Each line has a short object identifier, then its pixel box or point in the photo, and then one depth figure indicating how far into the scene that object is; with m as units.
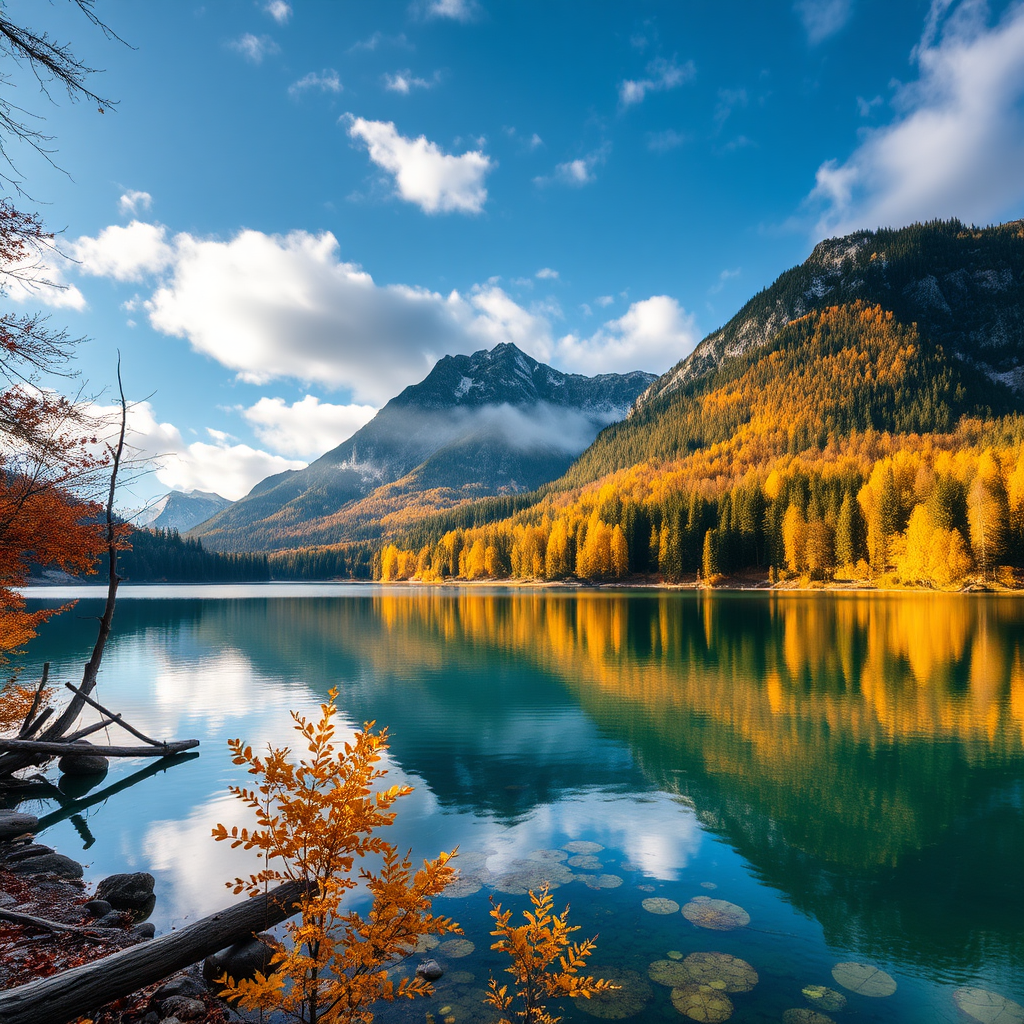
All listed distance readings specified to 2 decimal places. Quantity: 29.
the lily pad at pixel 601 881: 10.63
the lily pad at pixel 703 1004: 7.28
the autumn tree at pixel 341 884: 4.96
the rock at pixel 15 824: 13.34
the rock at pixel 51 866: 11.17
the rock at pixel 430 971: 7.89
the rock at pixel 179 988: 7.19
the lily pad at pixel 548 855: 11.73
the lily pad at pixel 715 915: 9.37
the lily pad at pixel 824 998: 7.53
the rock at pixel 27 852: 11.60
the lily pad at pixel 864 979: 7.89
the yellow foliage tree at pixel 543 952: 5.23
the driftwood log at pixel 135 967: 4.80
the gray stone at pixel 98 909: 9.48
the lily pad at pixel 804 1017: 7.20
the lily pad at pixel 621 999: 7.40
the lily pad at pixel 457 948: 8.56
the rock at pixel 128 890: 10.04
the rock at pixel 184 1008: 6.82
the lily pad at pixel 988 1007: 7.35
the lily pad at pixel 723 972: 7.88
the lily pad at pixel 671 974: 7.86
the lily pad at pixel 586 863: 11.30
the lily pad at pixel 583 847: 12.11
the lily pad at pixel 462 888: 10.28
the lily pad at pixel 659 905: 9.73
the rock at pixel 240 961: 7.37
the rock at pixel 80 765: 18.34
